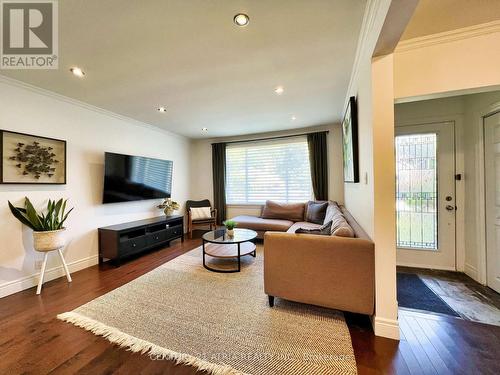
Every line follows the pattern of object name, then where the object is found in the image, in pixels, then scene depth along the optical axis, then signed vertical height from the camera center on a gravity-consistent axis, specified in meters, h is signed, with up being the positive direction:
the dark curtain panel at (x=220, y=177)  5.23 +0.30
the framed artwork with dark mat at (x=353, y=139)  2.21 +0.55
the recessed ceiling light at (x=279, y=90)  2.65 +1.31
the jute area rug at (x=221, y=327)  1.39 -1.18
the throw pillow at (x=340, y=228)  1.84 -0.39
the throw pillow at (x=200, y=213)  4.73 -0.59
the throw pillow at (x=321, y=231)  2.08 -0.45
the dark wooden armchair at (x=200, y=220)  4.68 -0.71
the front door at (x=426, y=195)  2.75 -0.12
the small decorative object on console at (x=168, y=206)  4.37 -0.38
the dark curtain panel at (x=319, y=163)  4.39 +0.53
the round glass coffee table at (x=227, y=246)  2.88 -0.94
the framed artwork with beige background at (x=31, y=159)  2.29 +0.38
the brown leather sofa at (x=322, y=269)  1.68 -0.74
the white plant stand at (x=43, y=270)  2.32 -0.94
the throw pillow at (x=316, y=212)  4.00 -0.49
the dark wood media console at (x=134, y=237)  3.08 -0.80
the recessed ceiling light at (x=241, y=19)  1.48 +1.26
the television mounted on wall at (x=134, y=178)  3.31 +0.21
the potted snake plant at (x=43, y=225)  2.31 -0.42
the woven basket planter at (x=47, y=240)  2.31 -0.59
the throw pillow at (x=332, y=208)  3.13 -0.36
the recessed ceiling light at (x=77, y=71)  2.13 +1.28
